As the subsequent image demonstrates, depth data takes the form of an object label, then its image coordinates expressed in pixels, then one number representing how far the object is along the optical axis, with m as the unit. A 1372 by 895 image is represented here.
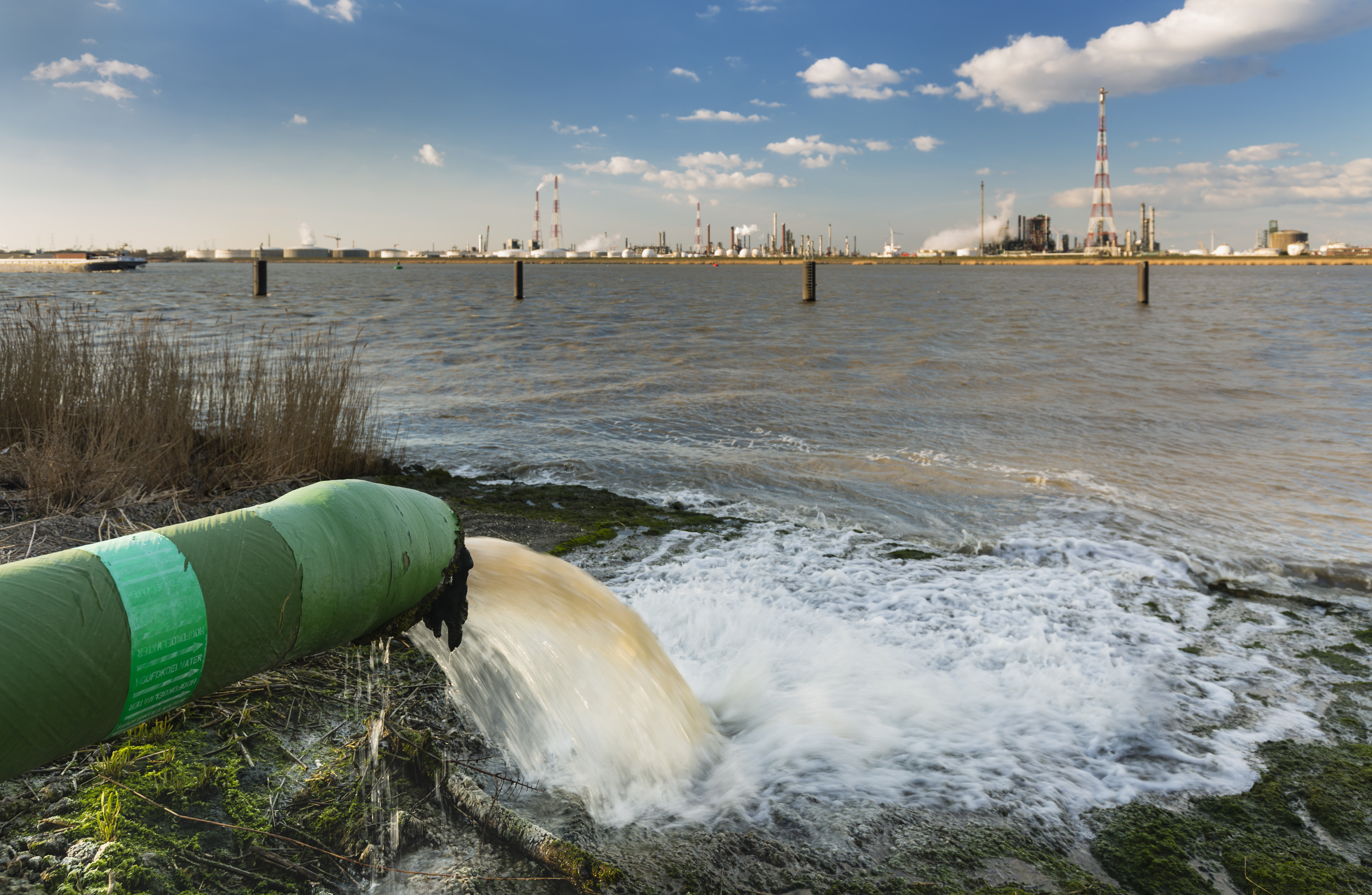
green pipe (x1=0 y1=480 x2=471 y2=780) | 2.38
